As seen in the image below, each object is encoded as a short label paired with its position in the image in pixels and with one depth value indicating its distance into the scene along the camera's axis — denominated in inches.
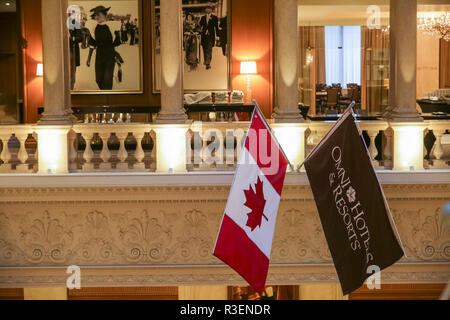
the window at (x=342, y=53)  940.0
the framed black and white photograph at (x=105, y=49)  577.3
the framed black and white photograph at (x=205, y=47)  577.9
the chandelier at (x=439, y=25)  666.2
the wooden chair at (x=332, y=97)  865.5
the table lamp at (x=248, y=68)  569.6
